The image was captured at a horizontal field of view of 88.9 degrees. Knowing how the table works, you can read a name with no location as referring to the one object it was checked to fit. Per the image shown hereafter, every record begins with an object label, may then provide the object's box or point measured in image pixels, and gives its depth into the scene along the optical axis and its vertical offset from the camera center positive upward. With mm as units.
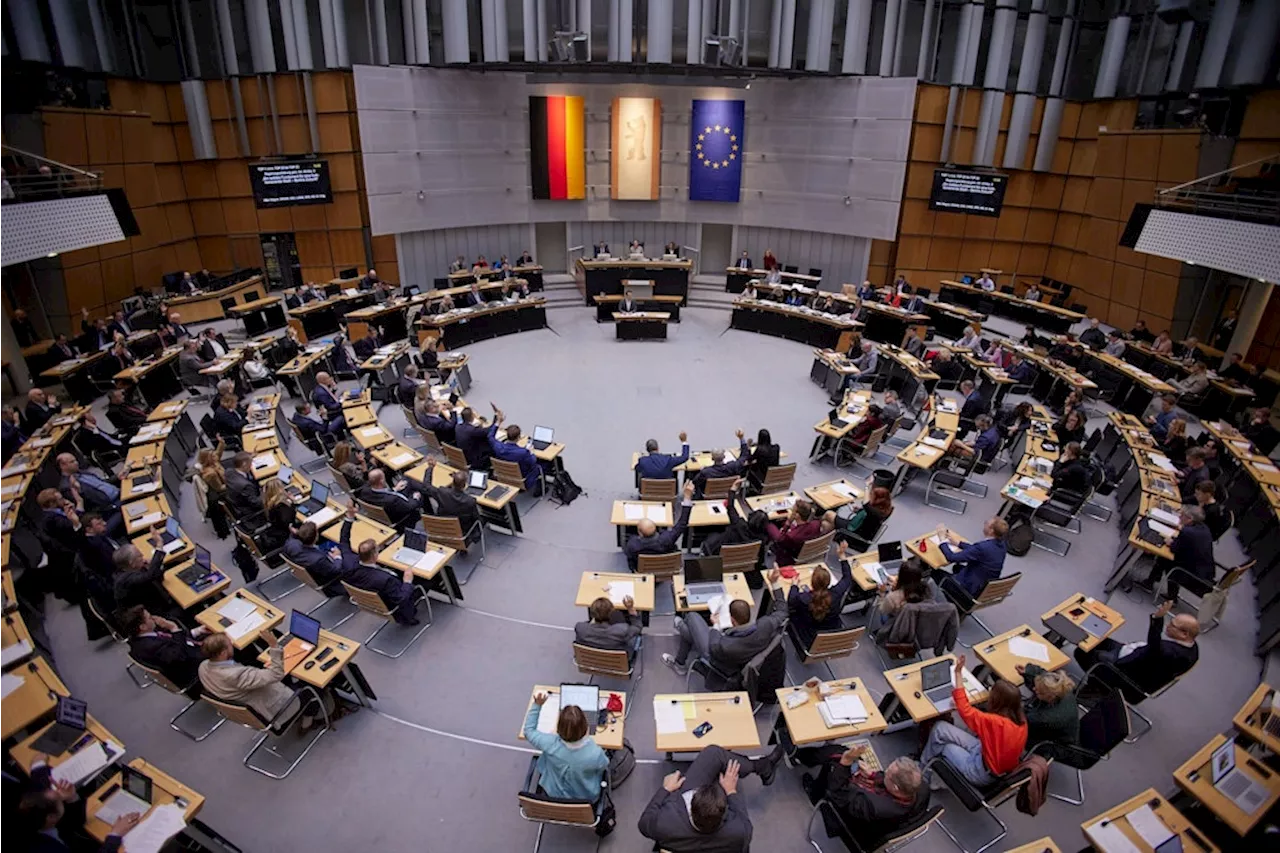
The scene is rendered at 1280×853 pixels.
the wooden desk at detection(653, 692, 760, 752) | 5221 -4209
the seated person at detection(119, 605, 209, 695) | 5727 -3984
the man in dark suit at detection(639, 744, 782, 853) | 4309 -4107
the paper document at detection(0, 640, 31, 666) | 5730 -4030
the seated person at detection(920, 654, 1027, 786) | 4965 -4009
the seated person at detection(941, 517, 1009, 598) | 7174 -3886
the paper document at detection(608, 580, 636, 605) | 6895 -4141
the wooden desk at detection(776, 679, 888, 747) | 5312 -4198
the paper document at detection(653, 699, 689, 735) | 5359 -4204
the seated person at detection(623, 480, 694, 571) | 7547 -3969
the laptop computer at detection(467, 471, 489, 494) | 9023 -3989
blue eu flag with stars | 21531 +966
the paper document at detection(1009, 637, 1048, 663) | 6219 -4179
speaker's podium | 17953 -3839
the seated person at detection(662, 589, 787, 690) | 5918 -4018
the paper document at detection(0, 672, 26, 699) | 5461 -4080
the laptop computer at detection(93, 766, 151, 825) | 4664 -4286
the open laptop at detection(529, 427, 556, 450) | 10344 -3880
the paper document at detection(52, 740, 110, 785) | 4793 -4173
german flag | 21109 +984
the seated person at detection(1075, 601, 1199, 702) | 5820 -4009
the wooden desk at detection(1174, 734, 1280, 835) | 4656 -4155
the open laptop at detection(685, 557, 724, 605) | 6934 -4068
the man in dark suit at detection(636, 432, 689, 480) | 9477 -3879
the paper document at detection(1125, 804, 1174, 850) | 4586 -4264
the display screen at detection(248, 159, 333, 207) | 18312 -231
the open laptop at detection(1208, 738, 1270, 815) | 4742 -4121
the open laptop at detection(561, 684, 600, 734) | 5418 -4074
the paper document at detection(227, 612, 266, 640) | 6332 -4183
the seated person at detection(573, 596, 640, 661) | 6098 -3971
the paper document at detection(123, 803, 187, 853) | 4469 -4311
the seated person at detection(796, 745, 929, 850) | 4492 -4085
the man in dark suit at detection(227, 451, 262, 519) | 8578 -3976
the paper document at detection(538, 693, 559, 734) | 5285 -4155
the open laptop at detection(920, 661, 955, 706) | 5718 -4146
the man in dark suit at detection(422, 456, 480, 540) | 8383 -3932
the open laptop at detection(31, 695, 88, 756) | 5121 -4218
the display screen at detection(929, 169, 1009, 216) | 18422 -178
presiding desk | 20641 -2826
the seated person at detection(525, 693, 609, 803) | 4738 -4023
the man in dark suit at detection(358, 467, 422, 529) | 8438 -3973
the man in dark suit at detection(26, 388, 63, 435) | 10922 -3823
